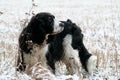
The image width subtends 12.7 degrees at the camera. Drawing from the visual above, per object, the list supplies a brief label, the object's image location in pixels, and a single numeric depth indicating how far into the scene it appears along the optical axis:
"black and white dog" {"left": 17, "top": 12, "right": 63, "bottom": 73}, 9.49
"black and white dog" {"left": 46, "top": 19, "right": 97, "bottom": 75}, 10.61
